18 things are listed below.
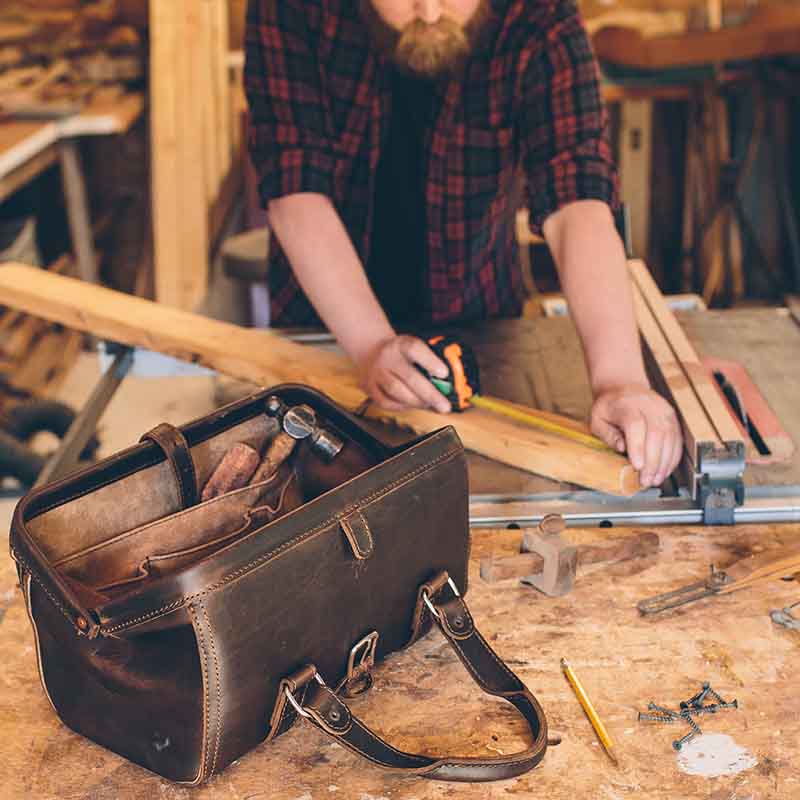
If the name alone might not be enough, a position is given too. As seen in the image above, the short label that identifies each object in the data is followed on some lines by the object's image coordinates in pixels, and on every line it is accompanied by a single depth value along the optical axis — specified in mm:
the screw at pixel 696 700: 1137
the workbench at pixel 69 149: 3574
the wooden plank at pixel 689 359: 1515
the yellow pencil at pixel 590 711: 1084
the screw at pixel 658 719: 1118
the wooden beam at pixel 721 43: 3949
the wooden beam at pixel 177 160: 3979
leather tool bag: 985
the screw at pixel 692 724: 1102
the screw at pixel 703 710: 1125
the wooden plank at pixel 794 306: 2129
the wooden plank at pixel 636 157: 4855
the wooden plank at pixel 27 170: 3564
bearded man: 1778
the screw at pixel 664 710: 1121
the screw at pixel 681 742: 1081
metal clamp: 1464
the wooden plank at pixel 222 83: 4352
